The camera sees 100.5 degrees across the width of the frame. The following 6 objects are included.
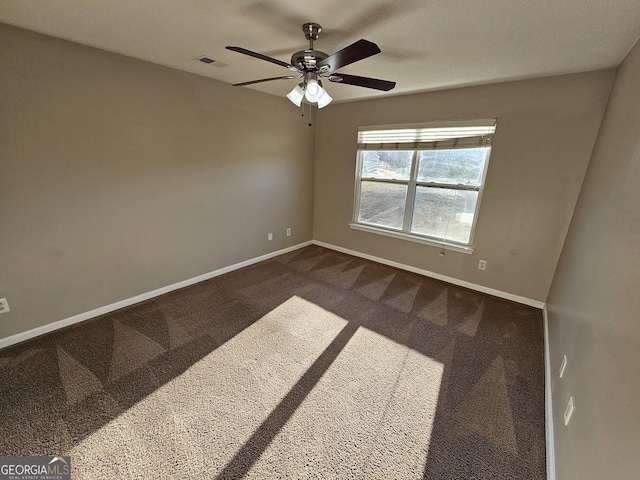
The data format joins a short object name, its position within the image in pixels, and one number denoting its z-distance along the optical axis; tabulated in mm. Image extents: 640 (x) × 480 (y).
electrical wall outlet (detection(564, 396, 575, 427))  1294
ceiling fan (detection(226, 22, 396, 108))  1478
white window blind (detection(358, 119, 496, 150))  2898
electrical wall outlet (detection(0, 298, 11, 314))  2062
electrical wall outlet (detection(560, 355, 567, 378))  1619
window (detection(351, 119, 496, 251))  3059
